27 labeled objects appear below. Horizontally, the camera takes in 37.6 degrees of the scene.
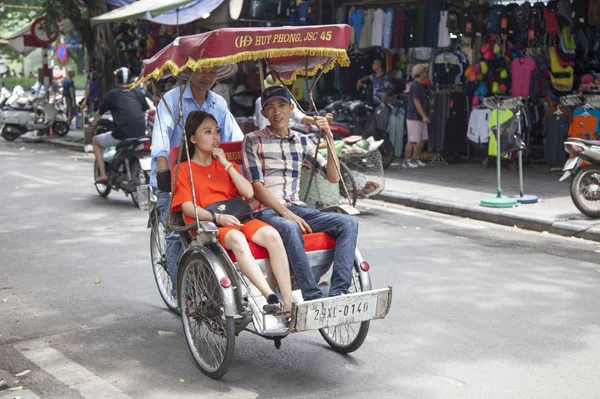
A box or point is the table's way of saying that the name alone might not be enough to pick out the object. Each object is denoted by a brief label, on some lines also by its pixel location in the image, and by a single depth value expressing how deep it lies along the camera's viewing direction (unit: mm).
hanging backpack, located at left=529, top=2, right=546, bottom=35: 14586
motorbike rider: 11977
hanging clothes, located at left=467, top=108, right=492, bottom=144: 14953
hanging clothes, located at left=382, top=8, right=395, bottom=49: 16562
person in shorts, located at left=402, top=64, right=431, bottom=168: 15359
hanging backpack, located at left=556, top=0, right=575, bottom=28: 14117
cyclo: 4973
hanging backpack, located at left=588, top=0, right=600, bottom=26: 13859
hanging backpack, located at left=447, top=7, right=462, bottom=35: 15602
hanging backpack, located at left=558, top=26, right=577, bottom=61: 14320
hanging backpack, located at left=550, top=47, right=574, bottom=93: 14406
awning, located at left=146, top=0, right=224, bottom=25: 16672
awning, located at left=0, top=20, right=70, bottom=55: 29828
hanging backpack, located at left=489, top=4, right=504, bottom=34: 14992
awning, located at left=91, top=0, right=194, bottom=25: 15328
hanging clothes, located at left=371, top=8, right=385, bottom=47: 16688
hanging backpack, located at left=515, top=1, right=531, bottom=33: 14656
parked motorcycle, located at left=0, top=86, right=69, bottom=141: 23281
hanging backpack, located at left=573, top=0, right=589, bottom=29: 14070
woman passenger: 5176
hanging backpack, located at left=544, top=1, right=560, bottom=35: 14336
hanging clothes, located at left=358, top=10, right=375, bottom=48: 16922
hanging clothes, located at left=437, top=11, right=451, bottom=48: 15781
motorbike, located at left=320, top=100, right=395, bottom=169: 15664
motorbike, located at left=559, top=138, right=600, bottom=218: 10352
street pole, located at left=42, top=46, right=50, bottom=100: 25181
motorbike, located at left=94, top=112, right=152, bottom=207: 11898
